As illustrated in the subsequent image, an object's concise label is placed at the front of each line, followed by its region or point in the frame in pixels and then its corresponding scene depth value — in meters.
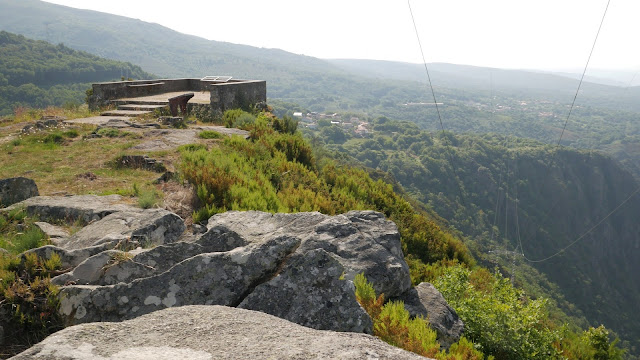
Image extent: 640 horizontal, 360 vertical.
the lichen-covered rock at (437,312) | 4.85
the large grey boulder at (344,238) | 4.85
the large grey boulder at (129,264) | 4.12
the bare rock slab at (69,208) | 6.16
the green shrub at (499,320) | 5.55
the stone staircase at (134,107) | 15.46
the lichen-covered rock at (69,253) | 4.38
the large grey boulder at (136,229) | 4.98
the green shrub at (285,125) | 15.82
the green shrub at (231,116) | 14.97
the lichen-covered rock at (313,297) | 3.42
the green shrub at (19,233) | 5.06
